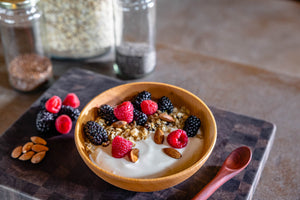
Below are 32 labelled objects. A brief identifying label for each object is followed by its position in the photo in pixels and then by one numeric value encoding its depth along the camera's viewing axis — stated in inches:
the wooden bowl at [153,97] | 26.0
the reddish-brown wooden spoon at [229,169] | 28.0
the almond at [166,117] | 31.7
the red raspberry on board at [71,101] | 36.4
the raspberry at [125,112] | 31.1
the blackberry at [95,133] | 29.4
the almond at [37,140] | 33.1
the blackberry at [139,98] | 33.1
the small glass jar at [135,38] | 43.1
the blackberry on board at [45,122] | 33.5
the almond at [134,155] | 27.9
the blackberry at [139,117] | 31.6
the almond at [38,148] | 32.3
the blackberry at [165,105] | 32.8
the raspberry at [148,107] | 32.3
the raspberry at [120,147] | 28.0
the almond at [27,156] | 31.6
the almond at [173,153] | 28.3
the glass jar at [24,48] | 40.8
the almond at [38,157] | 31.3
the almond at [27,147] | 32.3
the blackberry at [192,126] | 30.4
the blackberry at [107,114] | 31.9
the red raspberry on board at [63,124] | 33.8
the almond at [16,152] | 31.9
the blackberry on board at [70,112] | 35.0
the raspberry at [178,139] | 29.0
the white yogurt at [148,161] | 27.4
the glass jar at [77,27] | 42.3
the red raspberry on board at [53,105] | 34.5
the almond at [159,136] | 29.5
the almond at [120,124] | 31.1
